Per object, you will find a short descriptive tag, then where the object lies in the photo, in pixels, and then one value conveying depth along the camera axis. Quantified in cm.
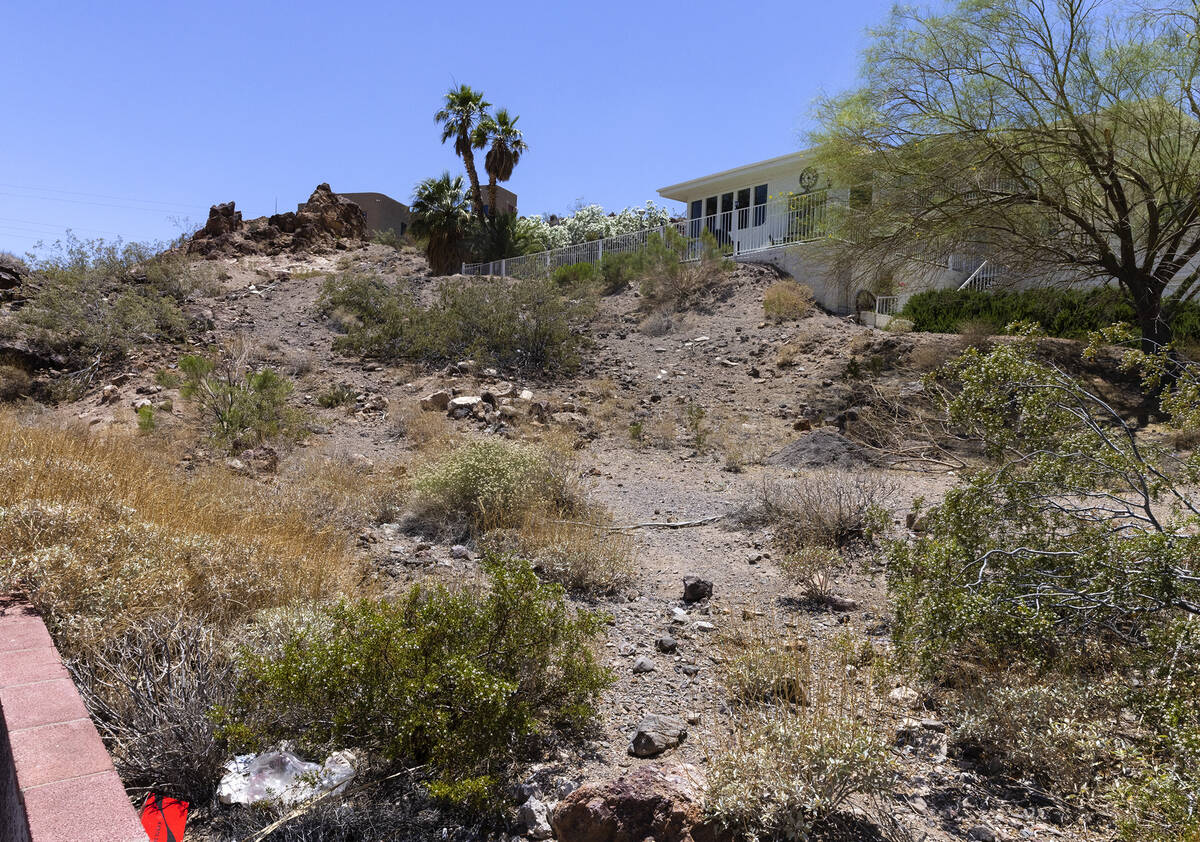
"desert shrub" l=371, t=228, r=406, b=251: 3500
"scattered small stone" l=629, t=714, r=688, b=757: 325
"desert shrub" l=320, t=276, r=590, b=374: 1675
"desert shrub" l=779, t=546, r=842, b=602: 523
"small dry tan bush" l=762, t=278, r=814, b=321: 1800
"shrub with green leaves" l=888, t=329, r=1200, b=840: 287
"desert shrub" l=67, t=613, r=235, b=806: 295
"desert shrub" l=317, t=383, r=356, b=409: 1412
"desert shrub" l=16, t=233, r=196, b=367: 1543
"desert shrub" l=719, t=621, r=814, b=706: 345
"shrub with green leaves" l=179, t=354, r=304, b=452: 1041
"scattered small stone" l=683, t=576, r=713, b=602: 529
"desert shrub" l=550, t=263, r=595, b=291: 2292
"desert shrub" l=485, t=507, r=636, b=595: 541
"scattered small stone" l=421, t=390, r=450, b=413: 1326
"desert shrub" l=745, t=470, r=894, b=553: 627
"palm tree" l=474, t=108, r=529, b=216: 3294
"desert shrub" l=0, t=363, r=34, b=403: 1385
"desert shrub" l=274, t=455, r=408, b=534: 667
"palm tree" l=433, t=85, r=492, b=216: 3309
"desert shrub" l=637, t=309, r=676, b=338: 1889
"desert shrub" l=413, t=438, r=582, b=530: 693
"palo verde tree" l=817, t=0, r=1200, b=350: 1275
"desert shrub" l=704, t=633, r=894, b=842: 257
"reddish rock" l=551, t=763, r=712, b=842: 257
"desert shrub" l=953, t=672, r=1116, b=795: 289
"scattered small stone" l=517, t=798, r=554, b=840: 277
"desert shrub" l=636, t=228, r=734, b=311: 2039
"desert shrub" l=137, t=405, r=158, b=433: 999
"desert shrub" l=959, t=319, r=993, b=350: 1441
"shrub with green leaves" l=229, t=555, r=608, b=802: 289
